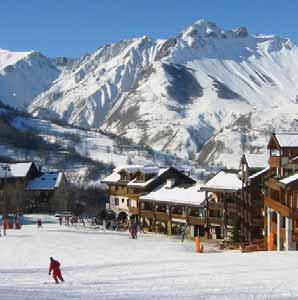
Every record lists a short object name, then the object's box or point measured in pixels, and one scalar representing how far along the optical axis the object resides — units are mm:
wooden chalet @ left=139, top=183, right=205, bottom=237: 73875
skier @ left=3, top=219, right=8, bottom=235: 56231
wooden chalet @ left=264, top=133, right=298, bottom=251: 49031
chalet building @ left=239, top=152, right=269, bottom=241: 64938
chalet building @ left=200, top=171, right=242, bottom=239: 68438
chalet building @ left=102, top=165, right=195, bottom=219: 86438
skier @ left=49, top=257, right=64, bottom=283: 29797
